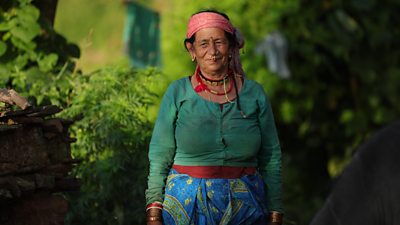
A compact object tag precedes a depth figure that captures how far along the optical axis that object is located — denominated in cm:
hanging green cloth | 1790
